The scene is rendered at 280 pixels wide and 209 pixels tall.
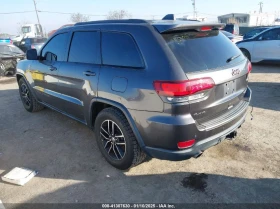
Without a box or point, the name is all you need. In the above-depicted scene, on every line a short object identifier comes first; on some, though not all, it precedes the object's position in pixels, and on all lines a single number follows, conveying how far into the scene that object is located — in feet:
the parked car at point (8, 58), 31.76
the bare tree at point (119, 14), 182.78
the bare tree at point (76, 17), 181.37
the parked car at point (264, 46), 28.86
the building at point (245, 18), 157.58
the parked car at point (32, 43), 49.24
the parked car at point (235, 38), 41.95
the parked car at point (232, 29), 63.41
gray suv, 7.47
